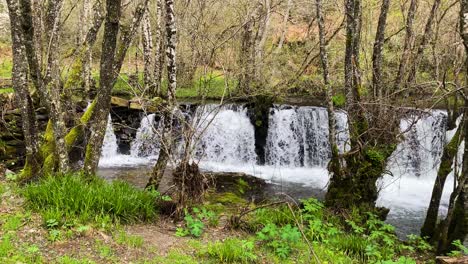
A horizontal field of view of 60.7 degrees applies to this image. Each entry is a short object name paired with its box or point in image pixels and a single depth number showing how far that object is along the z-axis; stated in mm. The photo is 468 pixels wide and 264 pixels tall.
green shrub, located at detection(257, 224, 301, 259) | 5551
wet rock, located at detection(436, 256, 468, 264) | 4973
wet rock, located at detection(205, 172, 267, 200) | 10953
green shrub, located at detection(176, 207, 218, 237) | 5867
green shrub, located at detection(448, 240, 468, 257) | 5719
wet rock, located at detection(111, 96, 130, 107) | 15620
